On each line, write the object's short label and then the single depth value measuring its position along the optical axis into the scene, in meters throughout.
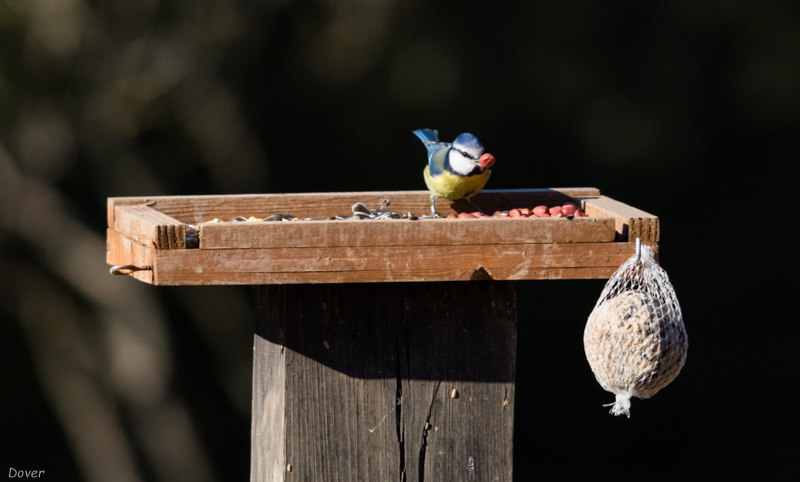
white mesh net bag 7.85
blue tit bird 8.04
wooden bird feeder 7.81
